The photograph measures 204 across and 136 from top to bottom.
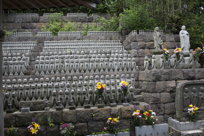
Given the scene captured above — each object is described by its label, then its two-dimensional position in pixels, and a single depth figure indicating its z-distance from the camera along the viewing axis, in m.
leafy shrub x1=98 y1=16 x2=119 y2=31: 13.80
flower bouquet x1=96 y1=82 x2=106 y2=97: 5.42
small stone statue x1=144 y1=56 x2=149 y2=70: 7.41
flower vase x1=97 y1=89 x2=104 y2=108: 5.36
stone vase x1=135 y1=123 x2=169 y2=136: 5.02
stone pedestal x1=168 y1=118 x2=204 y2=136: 5.06
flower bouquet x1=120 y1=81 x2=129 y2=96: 5.73
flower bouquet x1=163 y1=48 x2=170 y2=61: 7.25
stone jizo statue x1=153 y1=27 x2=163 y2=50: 7.66
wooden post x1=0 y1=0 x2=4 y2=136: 3.07
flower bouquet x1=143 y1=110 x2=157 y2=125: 5.15
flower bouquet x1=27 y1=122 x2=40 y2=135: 4.52
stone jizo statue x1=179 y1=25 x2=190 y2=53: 8.82
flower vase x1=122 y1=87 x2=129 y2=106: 5.79
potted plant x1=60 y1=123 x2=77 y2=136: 4.67
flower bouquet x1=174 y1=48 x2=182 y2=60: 7.71
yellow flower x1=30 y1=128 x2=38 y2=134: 4.52
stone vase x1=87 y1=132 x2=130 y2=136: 4.77
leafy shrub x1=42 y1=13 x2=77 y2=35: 14.89
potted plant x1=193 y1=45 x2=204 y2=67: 7.50
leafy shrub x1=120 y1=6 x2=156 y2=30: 11.87
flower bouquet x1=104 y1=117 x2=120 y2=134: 4.79
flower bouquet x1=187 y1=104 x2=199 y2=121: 5.26
